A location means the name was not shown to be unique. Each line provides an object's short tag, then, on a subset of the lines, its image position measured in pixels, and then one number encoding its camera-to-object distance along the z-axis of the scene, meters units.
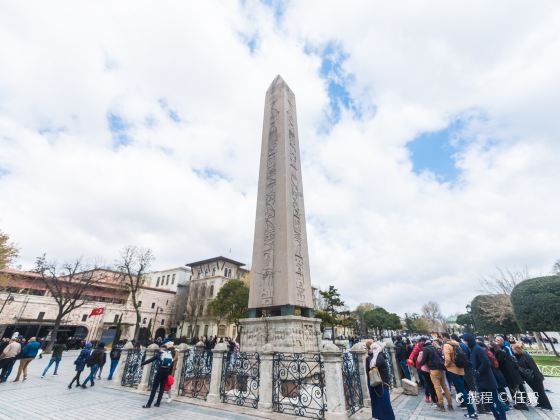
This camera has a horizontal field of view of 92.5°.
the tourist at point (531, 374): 5.88
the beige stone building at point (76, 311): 27.81
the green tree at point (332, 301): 32.56
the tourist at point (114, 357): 10.51
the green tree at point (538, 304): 15.97
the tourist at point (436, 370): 5.80
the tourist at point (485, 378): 4.64
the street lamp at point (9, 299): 26.16
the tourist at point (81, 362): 8.64
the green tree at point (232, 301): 32.50
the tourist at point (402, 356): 8.96
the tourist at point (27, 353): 9.63
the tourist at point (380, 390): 4.30
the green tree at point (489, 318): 25.84
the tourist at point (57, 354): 11.39
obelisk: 7.66
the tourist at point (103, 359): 9.66
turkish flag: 25.48
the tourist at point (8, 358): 9.02
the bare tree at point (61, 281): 23.20
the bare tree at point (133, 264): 29.36
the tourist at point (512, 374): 5.92
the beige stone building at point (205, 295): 40.47
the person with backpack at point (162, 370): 6.39
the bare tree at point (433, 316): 81.31
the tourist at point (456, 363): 5.63
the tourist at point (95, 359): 9.02
